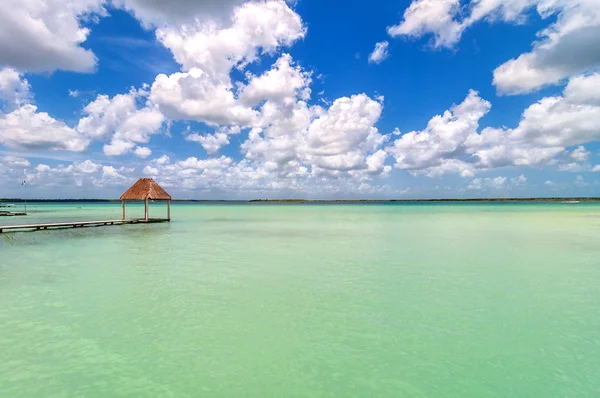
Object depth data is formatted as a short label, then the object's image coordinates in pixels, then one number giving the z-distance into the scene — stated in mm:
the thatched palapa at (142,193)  25453
